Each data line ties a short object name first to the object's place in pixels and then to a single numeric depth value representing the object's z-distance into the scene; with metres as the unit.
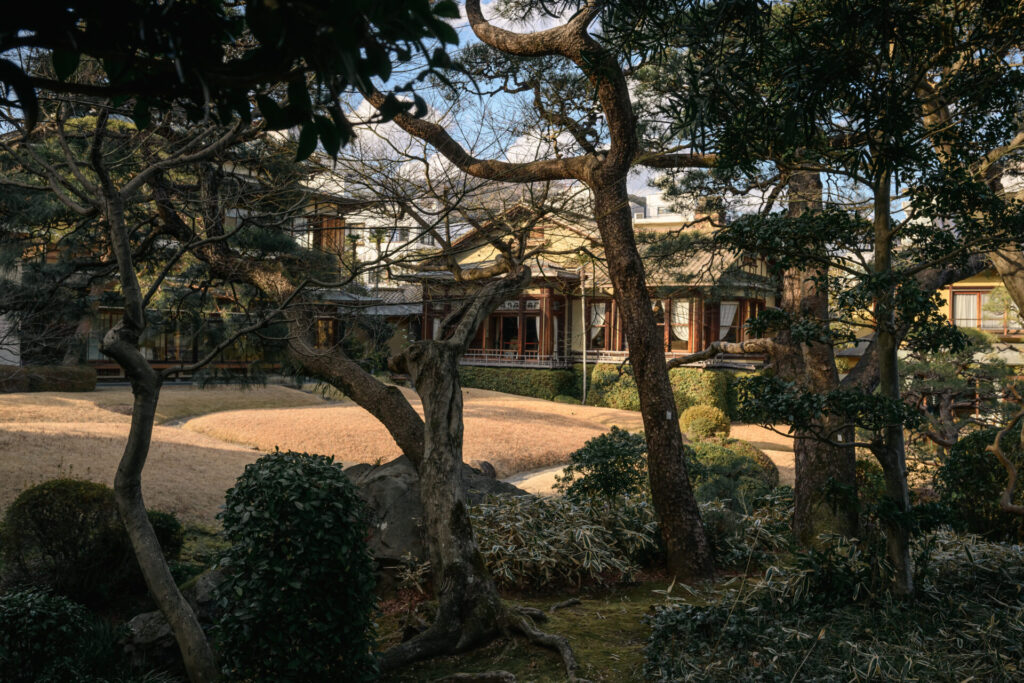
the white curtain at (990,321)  20.83
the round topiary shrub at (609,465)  7.52
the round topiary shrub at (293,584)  3.92
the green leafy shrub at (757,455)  12.12
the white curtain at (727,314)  24.58
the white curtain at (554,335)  25.27
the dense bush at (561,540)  6.68
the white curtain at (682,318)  24.13
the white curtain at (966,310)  21.50
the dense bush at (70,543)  6.09
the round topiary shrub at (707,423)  16.38
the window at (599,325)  25.44
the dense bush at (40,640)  4.52
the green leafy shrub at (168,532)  7.17
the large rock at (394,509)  6.84
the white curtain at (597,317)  26.19
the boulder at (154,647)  5.09
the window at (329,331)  20.16
